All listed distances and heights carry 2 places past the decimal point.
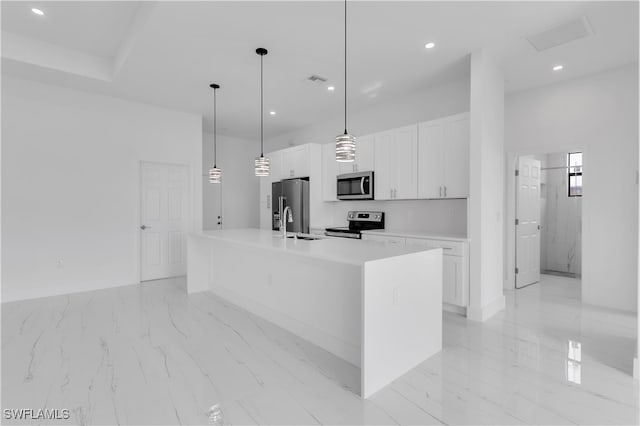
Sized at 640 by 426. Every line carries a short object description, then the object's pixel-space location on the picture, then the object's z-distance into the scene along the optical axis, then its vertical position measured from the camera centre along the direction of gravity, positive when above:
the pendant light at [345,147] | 2.81 +0.52
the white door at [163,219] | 5.34 -0.18
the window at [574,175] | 5.96 +0.60
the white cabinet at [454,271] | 3.62 -0.68
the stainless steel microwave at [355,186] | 4.95 +0.35
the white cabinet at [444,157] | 3.89 +0.62
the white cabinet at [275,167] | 6.41 +0.82
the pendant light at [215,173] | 4.38 +0.46
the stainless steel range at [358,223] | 4.96 -0.24
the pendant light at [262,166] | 3.86 +0.49
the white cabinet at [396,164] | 4.42 +0.62
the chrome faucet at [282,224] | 3.40 -0.17
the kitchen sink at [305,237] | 3.53 -0.31
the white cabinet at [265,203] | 6.58 +0.11
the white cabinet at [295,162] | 5.81 +0.84
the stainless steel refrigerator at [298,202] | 5.70 +0.11
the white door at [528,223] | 4.96 -0.21
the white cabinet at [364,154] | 4.96 +0.81
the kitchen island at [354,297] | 2.17 -0.72
